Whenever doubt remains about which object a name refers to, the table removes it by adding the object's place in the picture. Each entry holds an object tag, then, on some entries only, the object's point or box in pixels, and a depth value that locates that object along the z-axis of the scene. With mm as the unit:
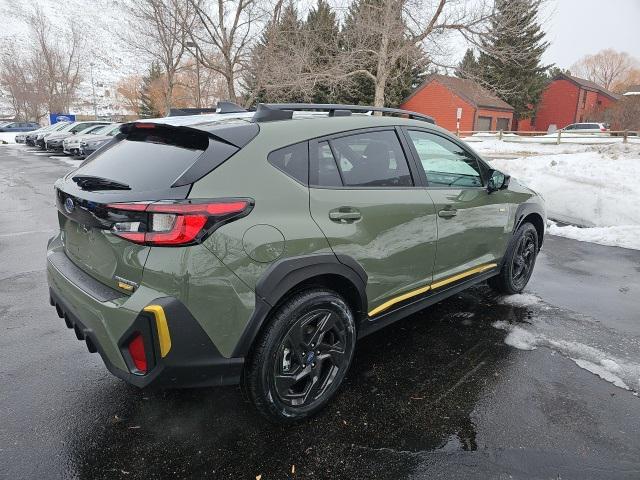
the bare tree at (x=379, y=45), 18109
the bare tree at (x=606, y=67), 83438
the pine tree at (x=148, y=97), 45075
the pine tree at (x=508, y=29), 17562
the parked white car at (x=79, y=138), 20627
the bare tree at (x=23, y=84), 55062
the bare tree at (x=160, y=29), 20697
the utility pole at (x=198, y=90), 19875
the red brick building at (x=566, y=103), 50219
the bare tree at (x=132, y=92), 53156
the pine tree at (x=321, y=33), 20344
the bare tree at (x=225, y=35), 19641
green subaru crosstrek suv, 2113
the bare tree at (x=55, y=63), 51825
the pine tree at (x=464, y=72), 18234
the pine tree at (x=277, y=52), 19734
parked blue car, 45750
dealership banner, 42500
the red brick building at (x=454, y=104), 40031
